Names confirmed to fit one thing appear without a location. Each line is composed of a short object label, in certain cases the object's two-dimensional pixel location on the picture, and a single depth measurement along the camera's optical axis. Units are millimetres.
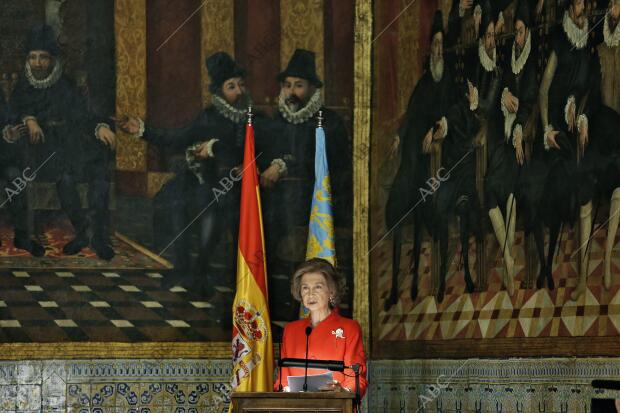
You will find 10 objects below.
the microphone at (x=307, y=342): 15099
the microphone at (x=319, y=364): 15156
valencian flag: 20531
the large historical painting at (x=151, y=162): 20359
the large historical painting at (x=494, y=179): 15195
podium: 14227
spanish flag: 19578
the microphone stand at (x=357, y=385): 14977
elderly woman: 16297
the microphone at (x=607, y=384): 10852
